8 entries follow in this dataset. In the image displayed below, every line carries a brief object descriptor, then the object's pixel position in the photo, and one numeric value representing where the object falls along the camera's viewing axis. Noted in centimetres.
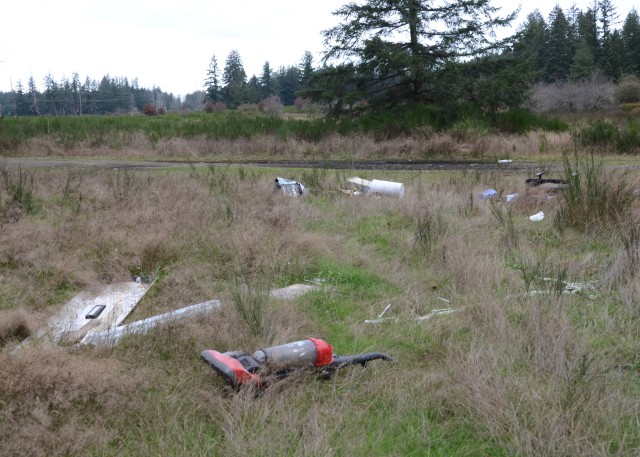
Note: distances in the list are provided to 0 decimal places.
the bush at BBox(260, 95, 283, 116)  5074
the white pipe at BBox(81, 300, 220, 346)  349
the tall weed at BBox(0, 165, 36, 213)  738
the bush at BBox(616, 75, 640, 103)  4459
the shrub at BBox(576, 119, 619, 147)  1515
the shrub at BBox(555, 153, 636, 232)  622
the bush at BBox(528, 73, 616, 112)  4500
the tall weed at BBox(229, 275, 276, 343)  355
